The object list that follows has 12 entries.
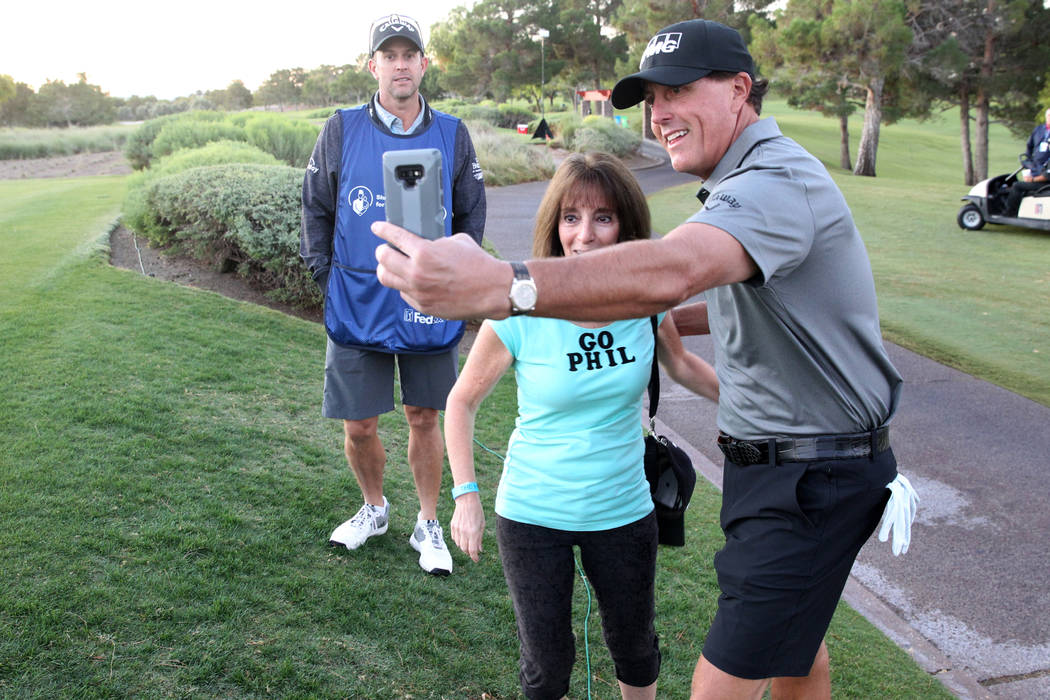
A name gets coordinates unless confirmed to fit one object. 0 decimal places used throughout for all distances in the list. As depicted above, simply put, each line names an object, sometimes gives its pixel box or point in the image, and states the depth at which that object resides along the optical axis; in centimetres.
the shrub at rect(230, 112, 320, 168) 1608
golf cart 1608
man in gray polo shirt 203
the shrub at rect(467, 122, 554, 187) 2505
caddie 399
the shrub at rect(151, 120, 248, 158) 1627
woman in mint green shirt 262
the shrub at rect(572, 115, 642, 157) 3278
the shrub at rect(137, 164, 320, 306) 916
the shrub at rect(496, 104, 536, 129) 4762
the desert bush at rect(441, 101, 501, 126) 4528
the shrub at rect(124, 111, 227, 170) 1920
